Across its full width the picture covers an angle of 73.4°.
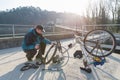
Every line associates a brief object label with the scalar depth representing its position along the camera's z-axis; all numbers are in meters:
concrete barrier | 3.32
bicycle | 1.87
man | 2.05
